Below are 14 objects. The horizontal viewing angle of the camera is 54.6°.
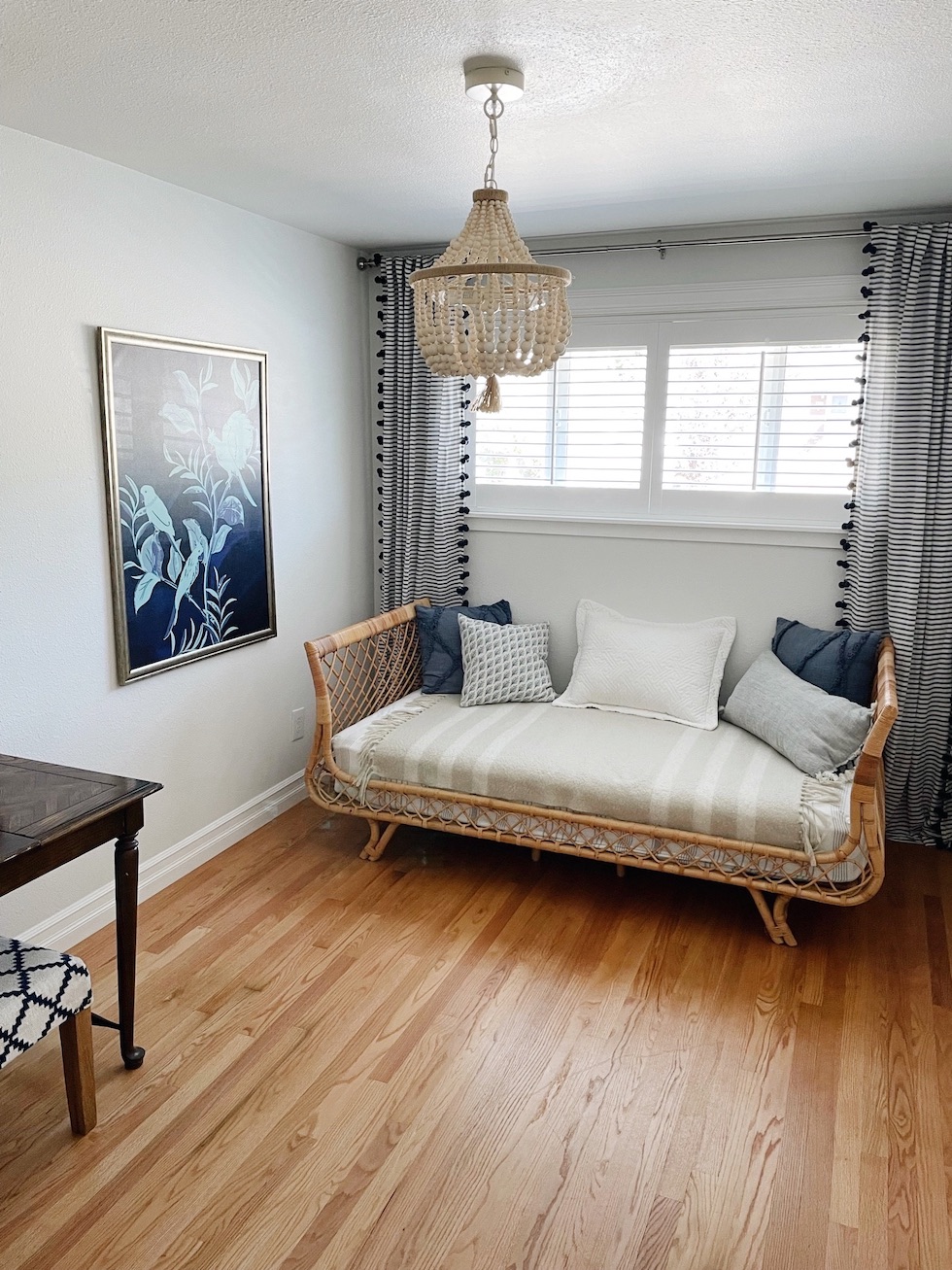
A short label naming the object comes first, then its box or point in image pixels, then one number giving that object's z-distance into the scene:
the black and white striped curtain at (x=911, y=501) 3.33
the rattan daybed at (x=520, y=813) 2.73
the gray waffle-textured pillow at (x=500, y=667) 3.82
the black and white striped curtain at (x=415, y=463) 4.09
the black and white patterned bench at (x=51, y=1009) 1.87
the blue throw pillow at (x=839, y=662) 3.38
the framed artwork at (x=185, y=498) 2.93
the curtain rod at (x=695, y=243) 3.42
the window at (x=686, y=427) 3.61
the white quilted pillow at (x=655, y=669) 3.62
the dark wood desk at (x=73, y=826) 1.94
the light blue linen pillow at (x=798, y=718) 3.06
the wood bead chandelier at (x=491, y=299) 2.04
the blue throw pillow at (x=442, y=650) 3.95
